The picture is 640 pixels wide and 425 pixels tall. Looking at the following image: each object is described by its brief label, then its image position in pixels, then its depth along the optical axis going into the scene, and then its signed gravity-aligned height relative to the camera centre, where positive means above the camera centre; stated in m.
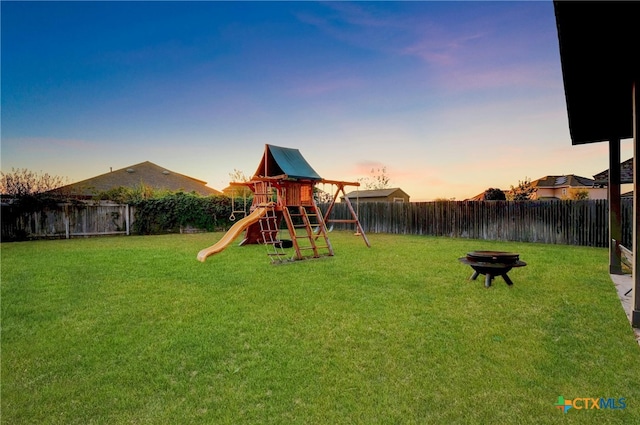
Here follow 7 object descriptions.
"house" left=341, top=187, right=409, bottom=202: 39.93 +1.62
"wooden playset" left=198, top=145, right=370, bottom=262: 8.88 +0.49
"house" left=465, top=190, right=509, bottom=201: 25.30 +0.76
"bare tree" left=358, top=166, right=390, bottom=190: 43.19 +3.88
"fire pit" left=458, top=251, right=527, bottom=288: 5.06 -0.97
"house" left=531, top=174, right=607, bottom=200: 27.98 +1.62
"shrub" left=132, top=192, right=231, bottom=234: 16.88 -0.08
